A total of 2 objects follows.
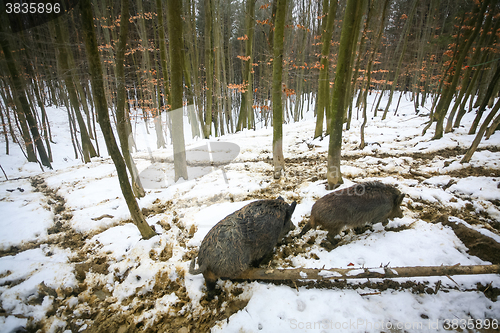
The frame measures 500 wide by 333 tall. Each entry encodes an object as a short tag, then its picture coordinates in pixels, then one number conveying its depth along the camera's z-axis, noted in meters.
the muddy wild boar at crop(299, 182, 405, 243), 3.17
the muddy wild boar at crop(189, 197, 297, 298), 2.57
